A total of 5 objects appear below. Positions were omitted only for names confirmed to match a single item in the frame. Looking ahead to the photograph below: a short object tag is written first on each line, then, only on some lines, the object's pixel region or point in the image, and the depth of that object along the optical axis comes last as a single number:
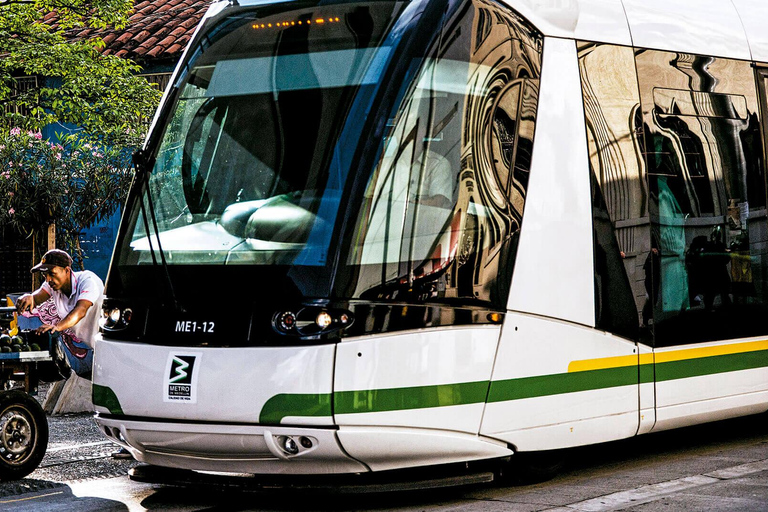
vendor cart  15.11
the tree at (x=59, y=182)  35.72
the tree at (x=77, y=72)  36.94
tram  12.06
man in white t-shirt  18.97
